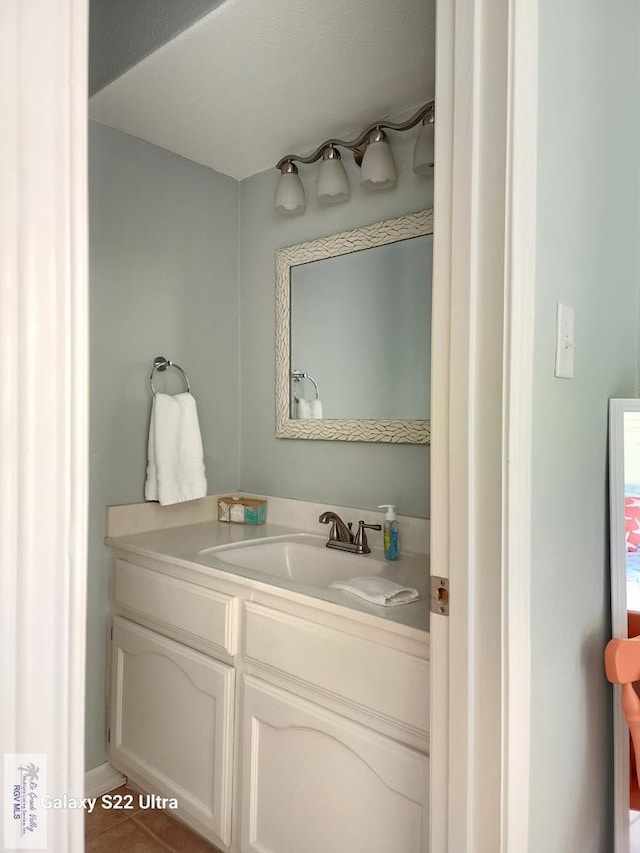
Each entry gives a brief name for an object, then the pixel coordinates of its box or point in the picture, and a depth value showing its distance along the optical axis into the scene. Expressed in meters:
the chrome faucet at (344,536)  1.73
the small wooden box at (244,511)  2.11
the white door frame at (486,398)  0.87
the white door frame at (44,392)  0.45
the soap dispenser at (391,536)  1.67
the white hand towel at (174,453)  1.95
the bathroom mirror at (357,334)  1.75
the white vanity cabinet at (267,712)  1.14
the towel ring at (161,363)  2.03
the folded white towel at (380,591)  1.24
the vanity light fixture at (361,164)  1.66
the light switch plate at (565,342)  0.99
